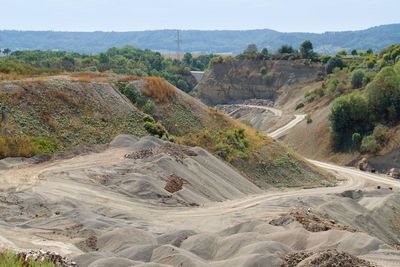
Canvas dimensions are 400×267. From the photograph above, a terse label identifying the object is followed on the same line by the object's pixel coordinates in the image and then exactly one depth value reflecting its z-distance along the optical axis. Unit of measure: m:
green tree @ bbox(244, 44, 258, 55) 134.57
